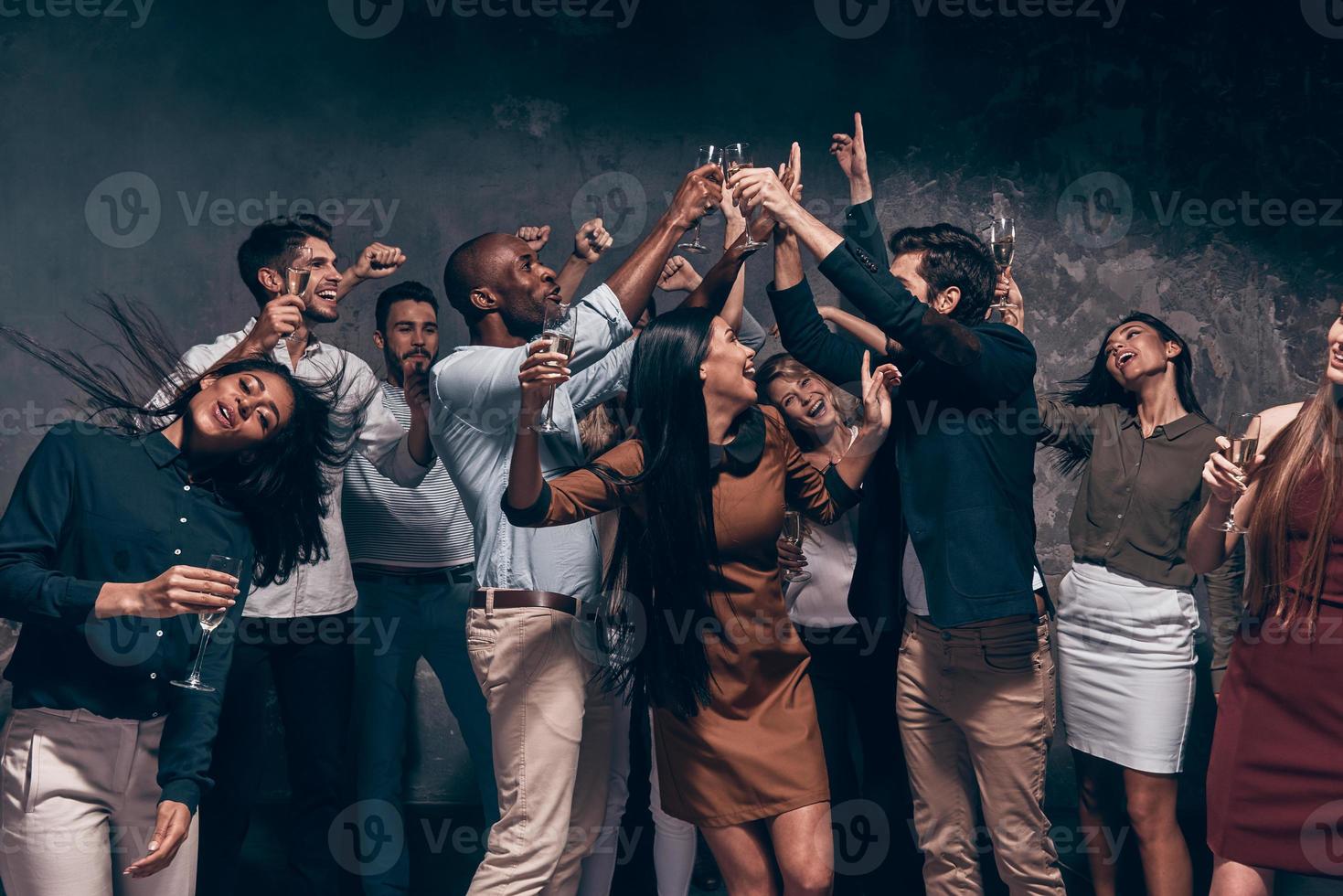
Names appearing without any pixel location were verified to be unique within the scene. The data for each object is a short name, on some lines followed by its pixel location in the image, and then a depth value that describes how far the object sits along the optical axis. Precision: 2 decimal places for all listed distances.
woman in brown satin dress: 2.54
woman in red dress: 2.34
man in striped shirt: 3.60
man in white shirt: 3.25
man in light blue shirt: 2.72
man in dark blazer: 2.83
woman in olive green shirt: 3.31
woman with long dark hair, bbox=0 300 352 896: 2.24
